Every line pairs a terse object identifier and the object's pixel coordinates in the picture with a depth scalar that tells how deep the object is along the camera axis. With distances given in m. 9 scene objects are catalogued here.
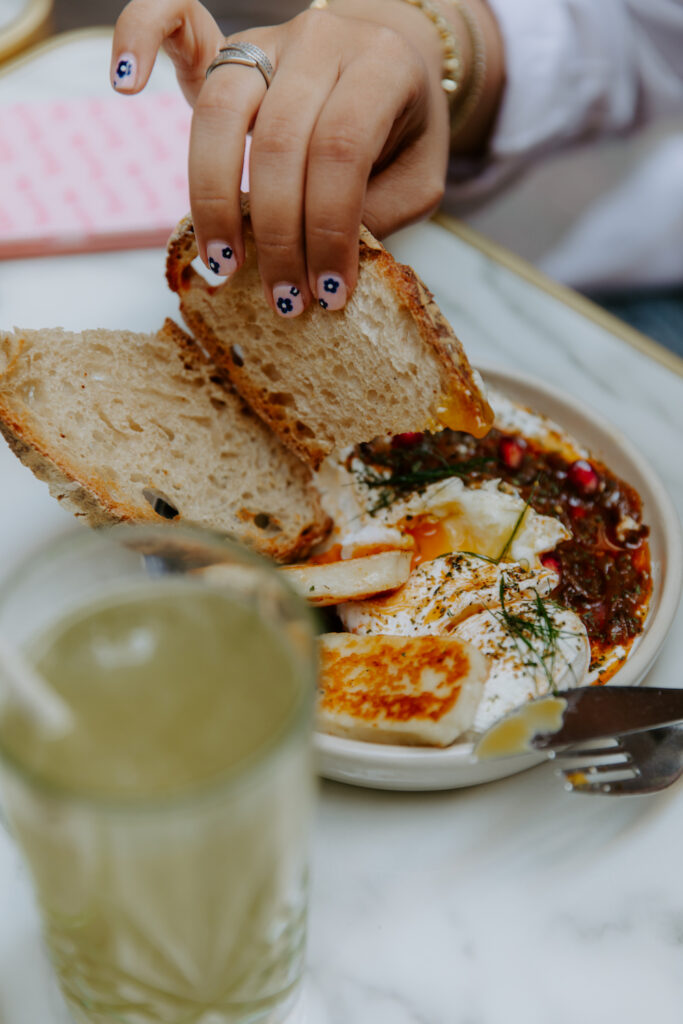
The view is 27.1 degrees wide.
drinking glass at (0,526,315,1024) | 0.29
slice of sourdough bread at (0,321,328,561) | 0.44
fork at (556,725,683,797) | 0.39
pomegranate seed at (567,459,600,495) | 0.48
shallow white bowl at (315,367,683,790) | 0.37
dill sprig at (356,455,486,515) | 0.47
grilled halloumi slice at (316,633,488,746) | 0.38
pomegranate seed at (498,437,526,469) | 0.49
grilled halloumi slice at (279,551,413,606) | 0.42
